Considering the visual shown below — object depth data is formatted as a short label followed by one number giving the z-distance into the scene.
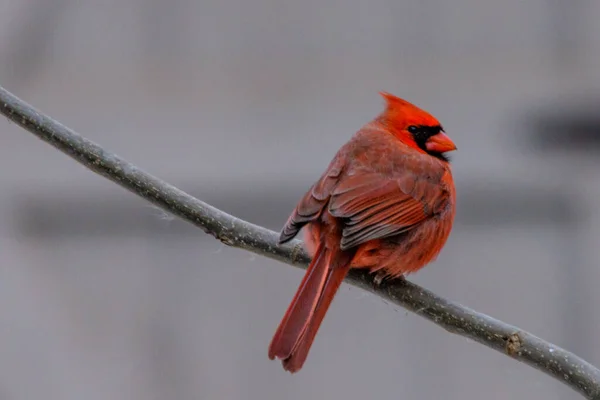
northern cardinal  4.82
